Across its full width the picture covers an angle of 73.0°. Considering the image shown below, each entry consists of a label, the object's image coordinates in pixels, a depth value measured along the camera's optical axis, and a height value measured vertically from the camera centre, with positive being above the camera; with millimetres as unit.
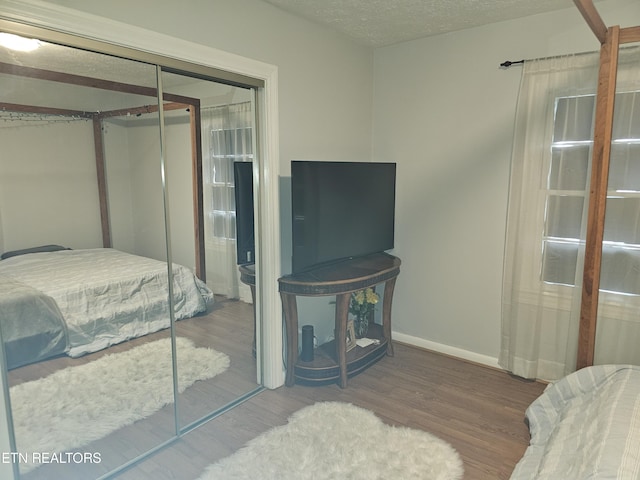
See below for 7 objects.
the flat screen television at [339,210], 2867 -210
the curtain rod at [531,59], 2627 +831
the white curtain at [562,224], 2709 -284
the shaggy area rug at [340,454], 2176 -1456
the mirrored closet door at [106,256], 1883 -391
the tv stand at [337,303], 2867 -842
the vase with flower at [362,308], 3479 -1042
